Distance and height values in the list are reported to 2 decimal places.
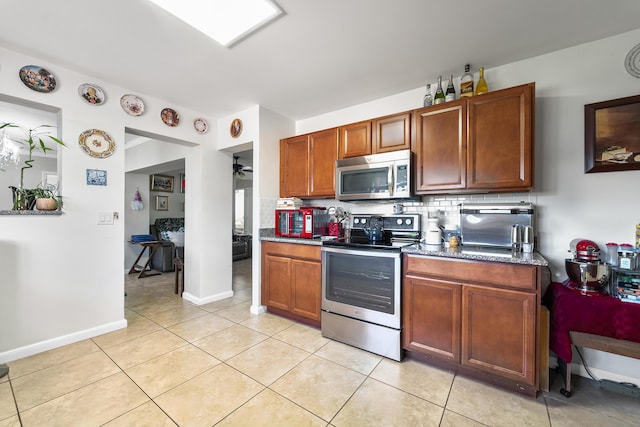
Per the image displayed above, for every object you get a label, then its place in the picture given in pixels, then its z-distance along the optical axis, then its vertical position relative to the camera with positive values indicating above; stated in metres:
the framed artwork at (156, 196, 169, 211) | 5.94 +0.21
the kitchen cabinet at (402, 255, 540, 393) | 1.63 -0.72
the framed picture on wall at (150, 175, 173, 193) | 5.79 +0.67
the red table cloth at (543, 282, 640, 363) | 1.48 -0.63
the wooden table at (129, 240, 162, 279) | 4.71 -1.05
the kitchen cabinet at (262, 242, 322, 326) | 2.62 -0.73
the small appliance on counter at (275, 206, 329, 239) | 2.81 -0.11
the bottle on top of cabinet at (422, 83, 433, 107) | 2.37 +1.04
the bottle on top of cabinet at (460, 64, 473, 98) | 2.21 +1.10
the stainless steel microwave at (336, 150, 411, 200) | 2.34 +0.34
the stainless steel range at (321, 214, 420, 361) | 2.09 -0.64
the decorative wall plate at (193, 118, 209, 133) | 3.33 +1.14
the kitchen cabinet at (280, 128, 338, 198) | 2.86 +0.56
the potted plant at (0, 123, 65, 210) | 2.20 +0.13
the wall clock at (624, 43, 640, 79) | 1.80 +1.05
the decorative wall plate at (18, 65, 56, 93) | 2.14 +1.13
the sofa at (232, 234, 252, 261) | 6.47 -0.89
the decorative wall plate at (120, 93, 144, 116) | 2.70 +1.15
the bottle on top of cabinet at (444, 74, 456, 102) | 2.29 +1.07
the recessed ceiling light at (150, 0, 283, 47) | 1.58 +1.28
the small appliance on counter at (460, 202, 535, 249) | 1.98 -0.09
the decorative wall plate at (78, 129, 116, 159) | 2.46 +0.68
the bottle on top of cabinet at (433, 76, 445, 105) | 2.31 +1.04
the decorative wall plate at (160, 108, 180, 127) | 3.02 +1.13
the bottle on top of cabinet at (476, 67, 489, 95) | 2.17 +1.06
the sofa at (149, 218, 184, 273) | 4.74 -0.58
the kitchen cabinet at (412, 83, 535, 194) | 1.89 +0.55
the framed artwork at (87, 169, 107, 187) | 2.49 +0.35
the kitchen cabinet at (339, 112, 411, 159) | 2.40 +0.75
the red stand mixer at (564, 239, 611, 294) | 1.64 -0.37
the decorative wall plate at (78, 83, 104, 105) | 2.44 +1.14
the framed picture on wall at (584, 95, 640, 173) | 1.78 +0.54
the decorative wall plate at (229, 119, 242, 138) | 3.28 +1.08
